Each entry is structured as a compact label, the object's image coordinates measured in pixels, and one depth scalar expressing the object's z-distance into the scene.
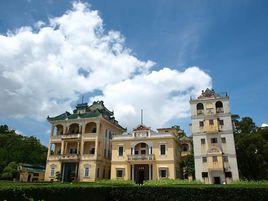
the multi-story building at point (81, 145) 39.19
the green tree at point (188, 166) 36.37
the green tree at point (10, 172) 42.06
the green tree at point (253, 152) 34.16
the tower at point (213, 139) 33.09
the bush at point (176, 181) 28.84
